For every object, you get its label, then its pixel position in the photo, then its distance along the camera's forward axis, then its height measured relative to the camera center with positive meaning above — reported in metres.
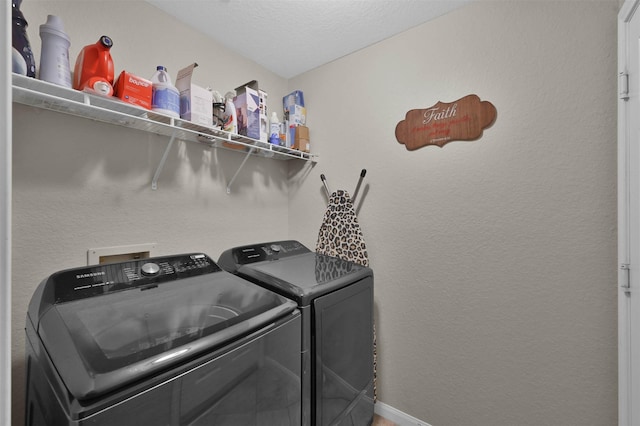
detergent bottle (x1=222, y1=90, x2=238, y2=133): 1.80 +0.61
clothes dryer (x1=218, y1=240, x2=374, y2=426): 1.30 -0.55
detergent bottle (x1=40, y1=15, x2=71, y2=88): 1.17 +0.68
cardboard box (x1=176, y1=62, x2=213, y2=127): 1.57 +0.65
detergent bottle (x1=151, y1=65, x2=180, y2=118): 1.44 +0.61
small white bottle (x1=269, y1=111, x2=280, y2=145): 2.11 +0.63
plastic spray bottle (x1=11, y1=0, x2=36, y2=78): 1.09 +0.69
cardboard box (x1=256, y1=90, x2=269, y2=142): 1.97 +0.69
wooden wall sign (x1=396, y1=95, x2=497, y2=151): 1.68 +0.58
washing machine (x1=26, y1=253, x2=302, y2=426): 0.71 -0.40
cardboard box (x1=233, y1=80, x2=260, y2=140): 1.89 +0.70
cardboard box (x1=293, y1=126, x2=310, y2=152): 2.32 +0.61
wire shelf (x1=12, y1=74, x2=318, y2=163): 1.16 +0.49
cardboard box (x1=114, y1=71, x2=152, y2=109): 1.31 +0.59
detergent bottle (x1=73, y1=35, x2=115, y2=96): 1.24 +0.66
